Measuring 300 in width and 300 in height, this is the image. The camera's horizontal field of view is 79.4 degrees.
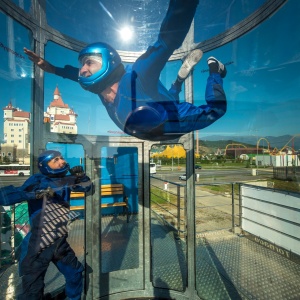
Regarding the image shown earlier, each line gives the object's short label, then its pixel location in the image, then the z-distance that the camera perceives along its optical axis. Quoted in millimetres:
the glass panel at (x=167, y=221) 1218
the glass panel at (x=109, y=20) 783
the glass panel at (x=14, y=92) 803
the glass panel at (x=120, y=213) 1247
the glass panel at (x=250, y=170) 854
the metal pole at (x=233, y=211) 2106
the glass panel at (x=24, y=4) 804
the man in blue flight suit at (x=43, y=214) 860
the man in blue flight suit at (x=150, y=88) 707
